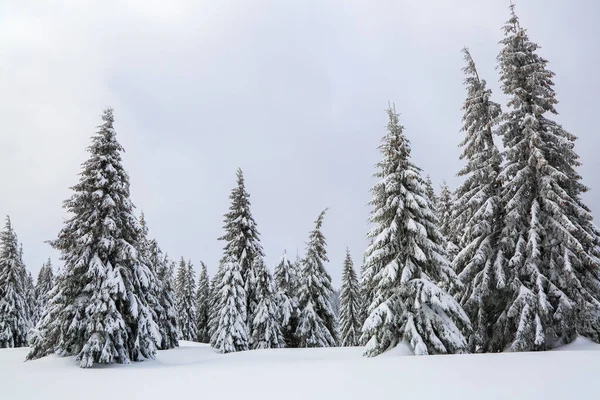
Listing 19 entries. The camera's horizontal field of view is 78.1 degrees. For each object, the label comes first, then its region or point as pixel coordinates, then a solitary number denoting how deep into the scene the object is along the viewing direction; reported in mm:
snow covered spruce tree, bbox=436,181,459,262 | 26062
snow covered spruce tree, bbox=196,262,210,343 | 55656
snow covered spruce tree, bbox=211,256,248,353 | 29672
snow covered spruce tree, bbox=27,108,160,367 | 17016
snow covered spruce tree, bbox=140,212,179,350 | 34625
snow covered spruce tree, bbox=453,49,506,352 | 18250
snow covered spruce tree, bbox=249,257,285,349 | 31002
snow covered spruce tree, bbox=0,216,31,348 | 38094
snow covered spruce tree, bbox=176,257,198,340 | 54291
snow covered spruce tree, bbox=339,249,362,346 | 44131
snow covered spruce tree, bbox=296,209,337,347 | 33062
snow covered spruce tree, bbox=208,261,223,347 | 31964
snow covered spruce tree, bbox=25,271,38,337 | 54588
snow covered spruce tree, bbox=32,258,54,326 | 55772
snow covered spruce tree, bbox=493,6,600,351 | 16078
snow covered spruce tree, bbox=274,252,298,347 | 33000
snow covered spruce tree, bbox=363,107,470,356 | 15977
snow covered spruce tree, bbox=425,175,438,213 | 35844
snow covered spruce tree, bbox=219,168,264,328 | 32062
